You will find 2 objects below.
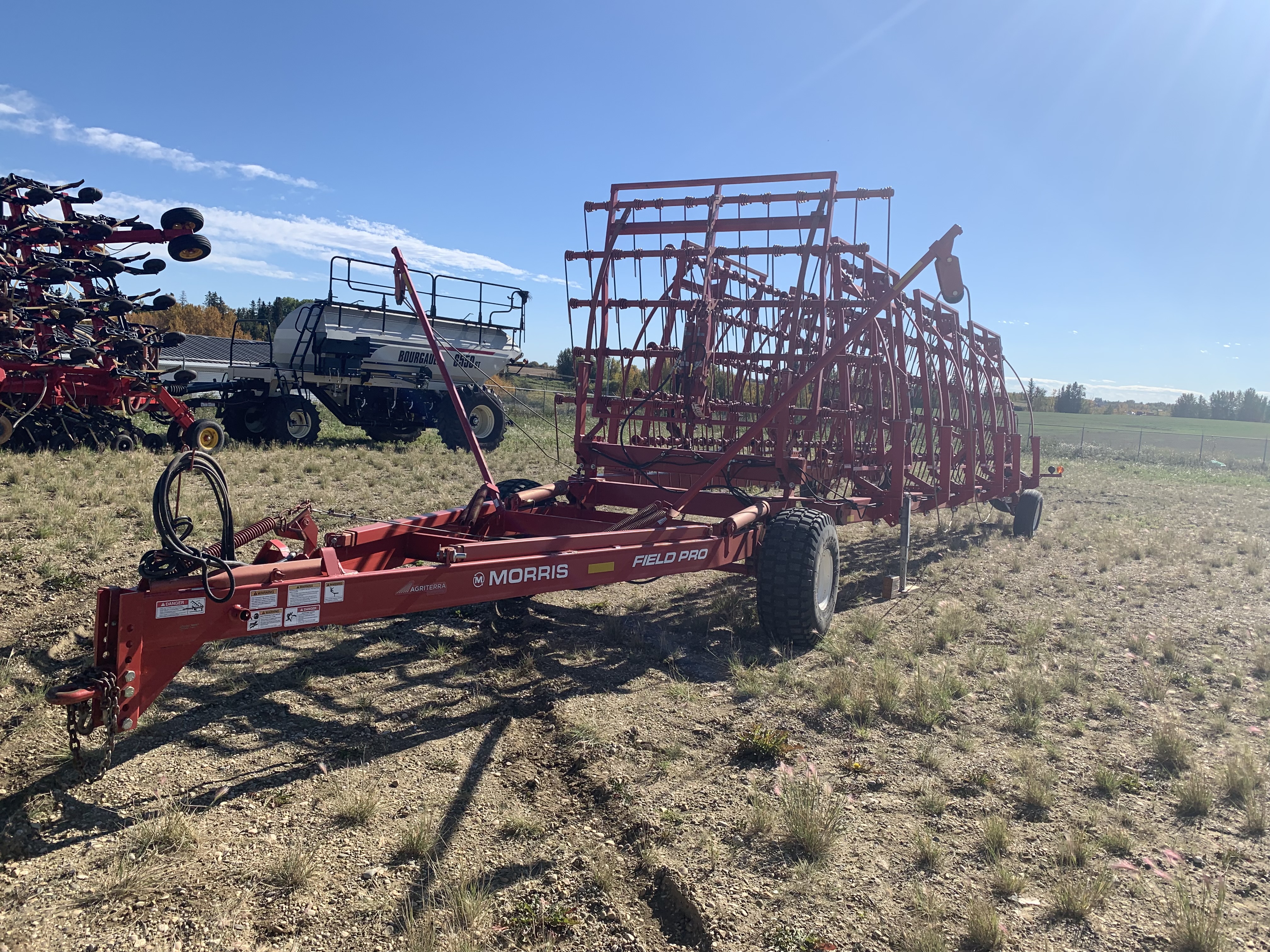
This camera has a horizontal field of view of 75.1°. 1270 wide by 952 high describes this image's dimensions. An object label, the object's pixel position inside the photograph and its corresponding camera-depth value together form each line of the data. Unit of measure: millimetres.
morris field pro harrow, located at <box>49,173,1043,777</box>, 3451
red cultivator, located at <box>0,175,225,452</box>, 10492
